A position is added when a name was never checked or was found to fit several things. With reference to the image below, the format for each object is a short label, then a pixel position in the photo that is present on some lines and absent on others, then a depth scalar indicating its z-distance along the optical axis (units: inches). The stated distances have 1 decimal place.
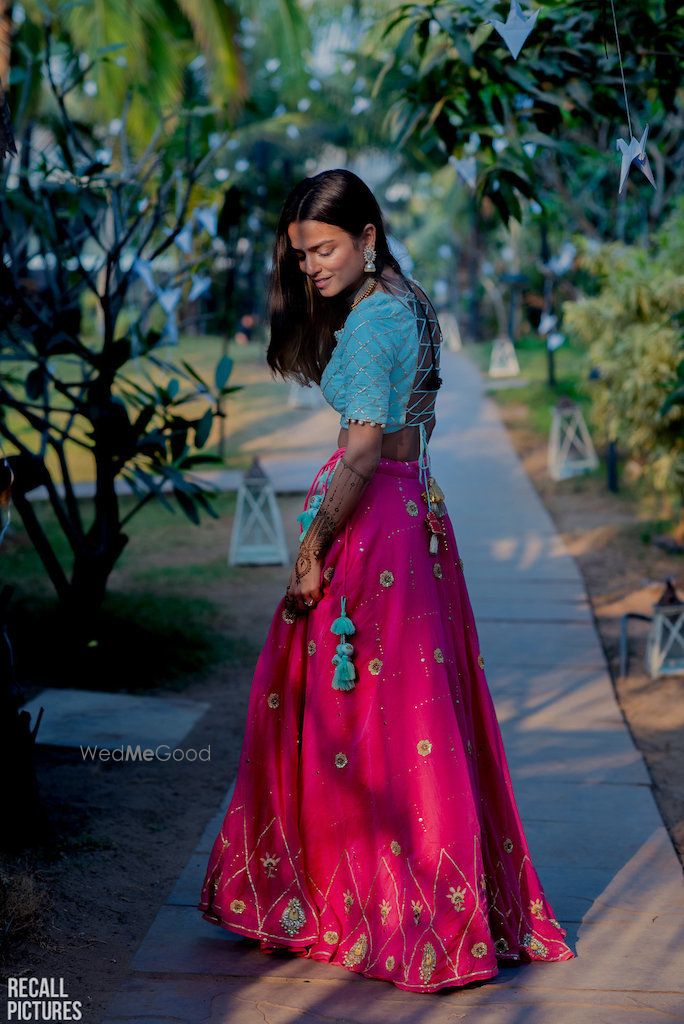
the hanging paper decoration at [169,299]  320.7
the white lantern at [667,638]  223.6
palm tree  557.9
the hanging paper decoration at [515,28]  131.8
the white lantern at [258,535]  321.7
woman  109.1
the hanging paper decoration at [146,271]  271.7
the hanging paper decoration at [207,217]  321.1
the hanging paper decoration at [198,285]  357.2
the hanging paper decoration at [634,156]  125.9
